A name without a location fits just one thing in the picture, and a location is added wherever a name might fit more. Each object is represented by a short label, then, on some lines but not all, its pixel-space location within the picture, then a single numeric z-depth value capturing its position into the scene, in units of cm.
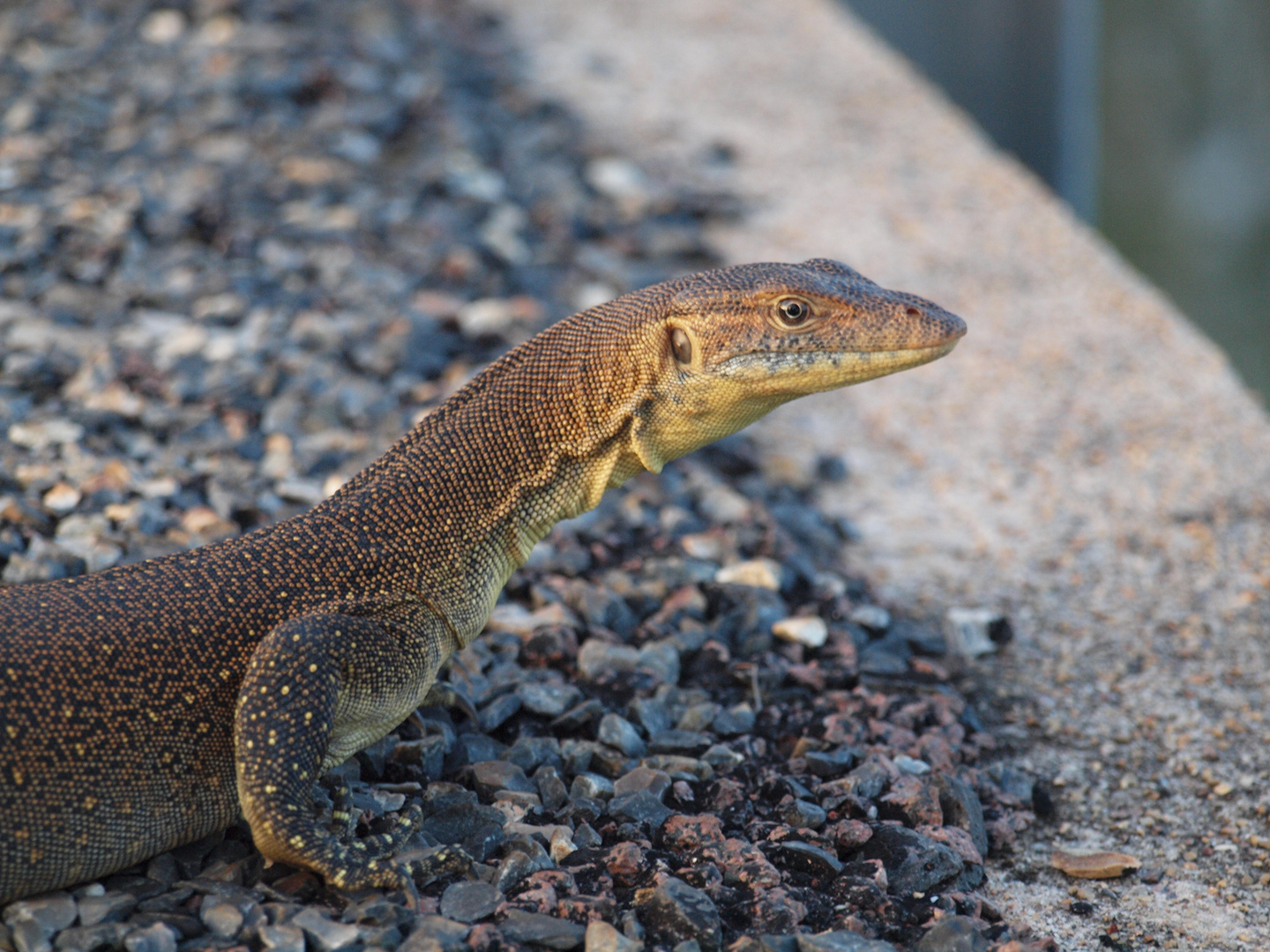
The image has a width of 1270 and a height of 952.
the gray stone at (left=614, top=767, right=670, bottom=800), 434
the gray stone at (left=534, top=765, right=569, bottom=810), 427
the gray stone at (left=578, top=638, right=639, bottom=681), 510
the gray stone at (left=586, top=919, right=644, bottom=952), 349
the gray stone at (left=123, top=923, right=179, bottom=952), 340
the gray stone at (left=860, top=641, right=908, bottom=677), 538
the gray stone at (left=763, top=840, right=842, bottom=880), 400
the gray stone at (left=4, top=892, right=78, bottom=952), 345
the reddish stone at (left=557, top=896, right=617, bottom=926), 364
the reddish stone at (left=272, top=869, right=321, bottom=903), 371
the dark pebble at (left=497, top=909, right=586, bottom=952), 354
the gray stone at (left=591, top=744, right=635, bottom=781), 449
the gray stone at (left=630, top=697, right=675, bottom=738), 476
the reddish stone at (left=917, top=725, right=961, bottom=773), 474
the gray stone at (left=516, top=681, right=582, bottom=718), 479
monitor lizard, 361
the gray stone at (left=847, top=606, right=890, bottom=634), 577
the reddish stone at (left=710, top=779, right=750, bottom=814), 432
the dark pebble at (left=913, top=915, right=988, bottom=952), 366
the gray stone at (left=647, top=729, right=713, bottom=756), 466
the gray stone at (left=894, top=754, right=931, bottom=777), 465
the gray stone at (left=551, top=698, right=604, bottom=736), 473
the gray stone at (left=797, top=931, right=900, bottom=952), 354
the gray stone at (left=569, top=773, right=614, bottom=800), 431
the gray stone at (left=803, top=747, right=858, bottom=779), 458
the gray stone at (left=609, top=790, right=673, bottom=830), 418
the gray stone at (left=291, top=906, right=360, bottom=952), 345
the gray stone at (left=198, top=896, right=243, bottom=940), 350
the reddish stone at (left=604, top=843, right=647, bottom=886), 387
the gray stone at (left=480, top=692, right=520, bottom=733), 471
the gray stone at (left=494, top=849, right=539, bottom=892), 381
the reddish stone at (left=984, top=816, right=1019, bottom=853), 446
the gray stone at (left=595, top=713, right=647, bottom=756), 461
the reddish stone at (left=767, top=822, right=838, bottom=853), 413
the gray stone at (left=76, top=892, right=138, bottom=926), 354
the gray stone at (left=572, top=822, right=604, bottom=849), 403
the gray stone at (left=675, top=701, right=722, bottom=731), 482
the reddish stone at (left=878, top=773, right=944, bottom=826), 434
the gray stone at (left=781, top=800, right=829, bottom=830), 426
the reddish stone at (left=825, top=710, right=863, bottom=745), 479
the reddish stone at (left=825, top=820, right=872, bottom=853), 416
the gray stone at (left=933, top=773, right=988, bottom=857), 436
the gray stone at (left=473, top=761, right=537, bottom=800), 429
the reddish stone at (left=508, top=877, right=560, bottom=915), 369
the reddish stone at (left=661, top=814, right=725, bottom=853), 406
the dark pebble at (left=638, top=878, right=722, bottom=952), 358
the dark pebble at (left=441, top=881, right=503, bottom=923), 365
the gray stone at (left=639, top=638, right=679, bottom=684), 514
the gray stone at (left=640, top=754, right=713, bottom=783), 447
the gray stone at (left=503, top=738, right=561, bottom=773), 448
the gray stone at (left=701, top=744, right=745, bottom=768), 458
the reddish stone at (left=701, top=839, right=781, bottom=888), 386
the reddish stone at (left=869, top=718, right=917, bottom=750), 482
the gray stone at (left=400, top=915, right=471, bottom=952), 346
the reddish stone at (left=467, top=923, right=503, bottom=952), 350
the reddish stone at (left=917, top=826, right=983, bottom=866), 420
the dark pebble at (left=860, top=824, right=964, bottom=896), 400
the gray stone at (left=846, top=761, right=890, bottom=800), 443
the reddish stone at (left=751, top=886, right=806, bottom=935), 365
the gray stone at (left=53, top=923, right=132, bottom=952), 342
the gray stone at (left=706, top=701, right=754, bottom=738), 483
